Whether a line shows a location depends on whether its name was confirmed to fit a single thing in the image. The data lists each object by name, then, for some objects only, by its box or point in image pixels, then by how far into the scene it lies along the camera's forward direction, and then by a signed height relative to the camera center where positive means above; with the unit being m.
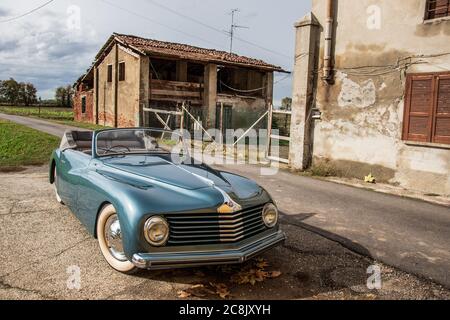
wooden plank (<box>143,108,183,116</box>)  15.72 +0.39
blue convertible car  3.24 -0.84
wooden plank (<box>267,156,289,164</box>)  11.09 -1.06
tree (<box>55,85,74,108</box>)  68.57 +3.50
